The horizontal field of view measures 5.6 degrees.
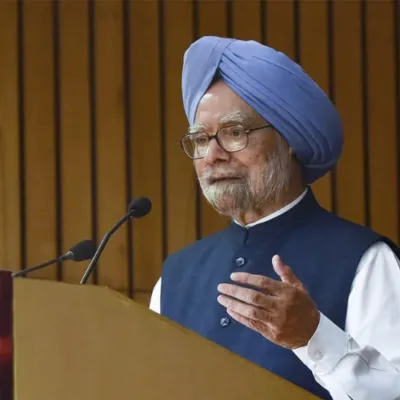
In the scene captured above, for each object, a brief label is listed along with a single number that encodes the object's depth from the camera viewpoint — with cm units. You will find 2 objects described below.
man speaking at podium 646
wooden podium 596
